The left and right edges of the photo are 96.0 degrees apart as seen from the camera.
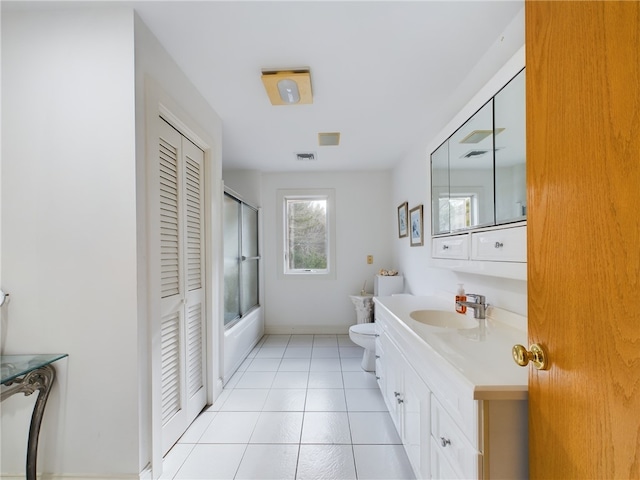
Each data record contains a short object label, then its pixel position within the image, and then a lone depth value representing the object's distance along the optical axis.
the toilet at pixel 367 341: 2.67
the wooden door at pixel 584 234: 0.51
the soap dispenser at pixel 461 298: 1.69
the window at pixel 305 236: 4.14
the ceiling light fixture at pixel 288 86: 1.76
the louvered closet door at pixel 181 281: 1.66
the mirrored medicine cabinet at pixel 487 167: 1.17
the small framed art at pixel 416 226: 2.73
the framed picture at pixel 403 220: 3.20
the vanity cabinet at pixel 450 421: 0.85
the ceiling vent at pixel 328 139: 2.75
